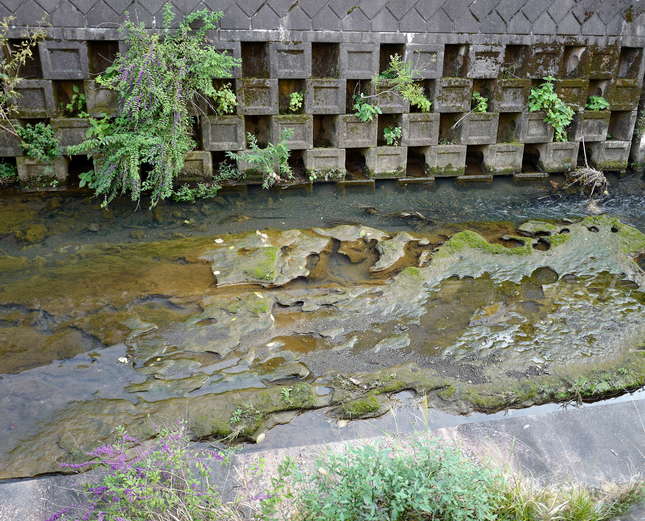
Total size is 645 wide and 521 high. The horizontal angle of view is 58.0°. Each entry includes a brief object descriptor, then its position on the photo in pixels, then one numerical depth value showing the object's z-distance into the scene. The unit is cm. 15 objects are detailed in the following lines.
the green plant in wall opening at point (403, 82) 737
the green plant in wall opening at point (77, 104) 696
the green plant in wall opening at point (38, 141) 684
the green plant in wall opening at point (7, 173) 707
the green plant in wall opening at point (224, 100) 703
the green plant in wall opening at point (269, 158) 727
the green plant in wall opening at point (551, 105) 787
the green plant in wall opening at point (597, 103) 815
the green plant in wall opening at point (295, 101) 742
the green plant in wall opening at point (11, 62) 632
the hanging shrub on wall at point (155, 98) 637
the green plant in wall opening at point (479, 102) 791
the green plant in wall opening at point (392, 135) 782
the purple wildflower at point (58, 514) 275
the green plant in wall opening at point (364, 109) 748
